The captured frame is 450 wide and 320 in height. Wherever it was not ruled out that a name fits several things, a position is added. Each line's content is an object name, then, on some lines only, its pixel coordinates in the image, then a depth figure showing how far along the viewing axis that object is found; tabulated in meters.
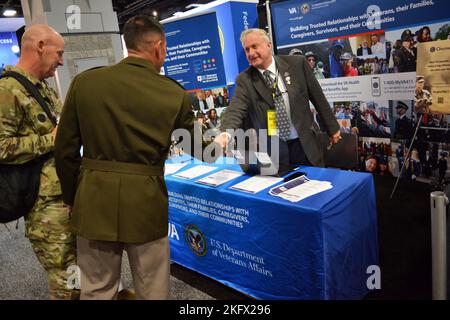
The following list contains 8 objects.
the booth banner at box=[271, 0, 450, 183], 3.50
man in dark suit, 2.54
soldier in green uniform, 1.40
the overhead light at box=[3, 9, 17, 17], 10.12
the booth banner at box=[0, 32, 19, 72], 11.95
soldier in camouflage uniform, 1.59
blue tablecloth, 1.83
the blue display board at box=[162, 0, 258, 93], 4.07
